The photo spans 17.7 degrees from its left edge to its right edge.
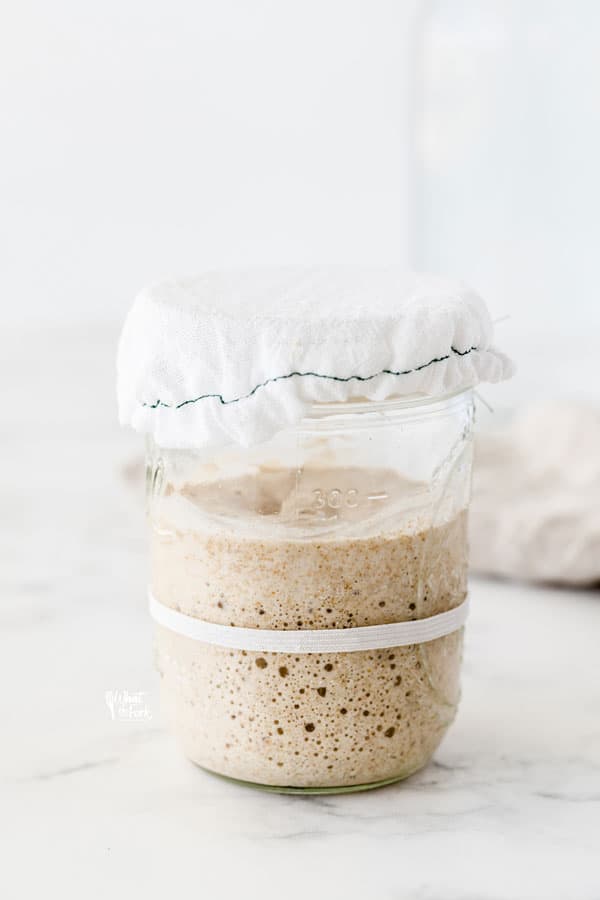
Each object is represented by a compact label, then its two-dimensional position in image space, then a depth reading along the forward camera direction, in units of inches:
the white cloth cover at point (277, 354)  18.1
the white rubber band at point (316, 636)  19.0
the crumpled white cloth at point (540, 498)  25.3
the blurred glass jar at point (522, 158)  42.0
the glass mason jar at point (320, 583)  19.1
